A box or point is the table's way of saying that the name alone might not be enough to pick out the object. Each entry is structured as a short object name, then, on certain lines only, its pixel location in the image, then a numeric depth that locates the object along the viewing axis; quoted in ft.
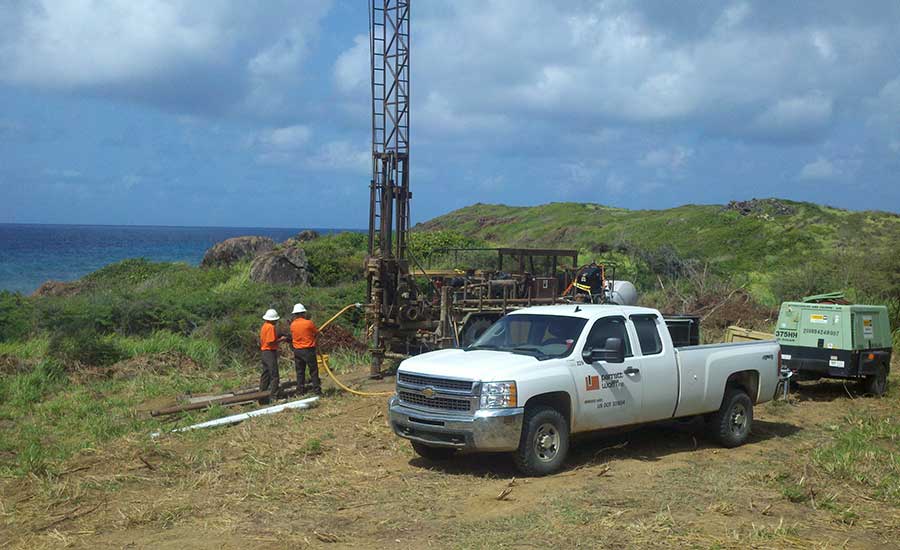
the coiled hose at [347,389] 50.47
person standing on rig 75.66
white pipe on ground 43.29
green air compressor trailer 55.72
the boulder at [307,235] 171.32
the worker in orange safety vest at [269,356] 50.24
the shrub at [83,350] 62.75
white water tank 80.23
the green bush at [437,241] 143.31
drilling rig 59.57
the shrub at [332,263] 117.60
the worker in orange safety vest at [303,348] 50.72
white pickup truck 32.45
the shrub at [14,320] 75.10
